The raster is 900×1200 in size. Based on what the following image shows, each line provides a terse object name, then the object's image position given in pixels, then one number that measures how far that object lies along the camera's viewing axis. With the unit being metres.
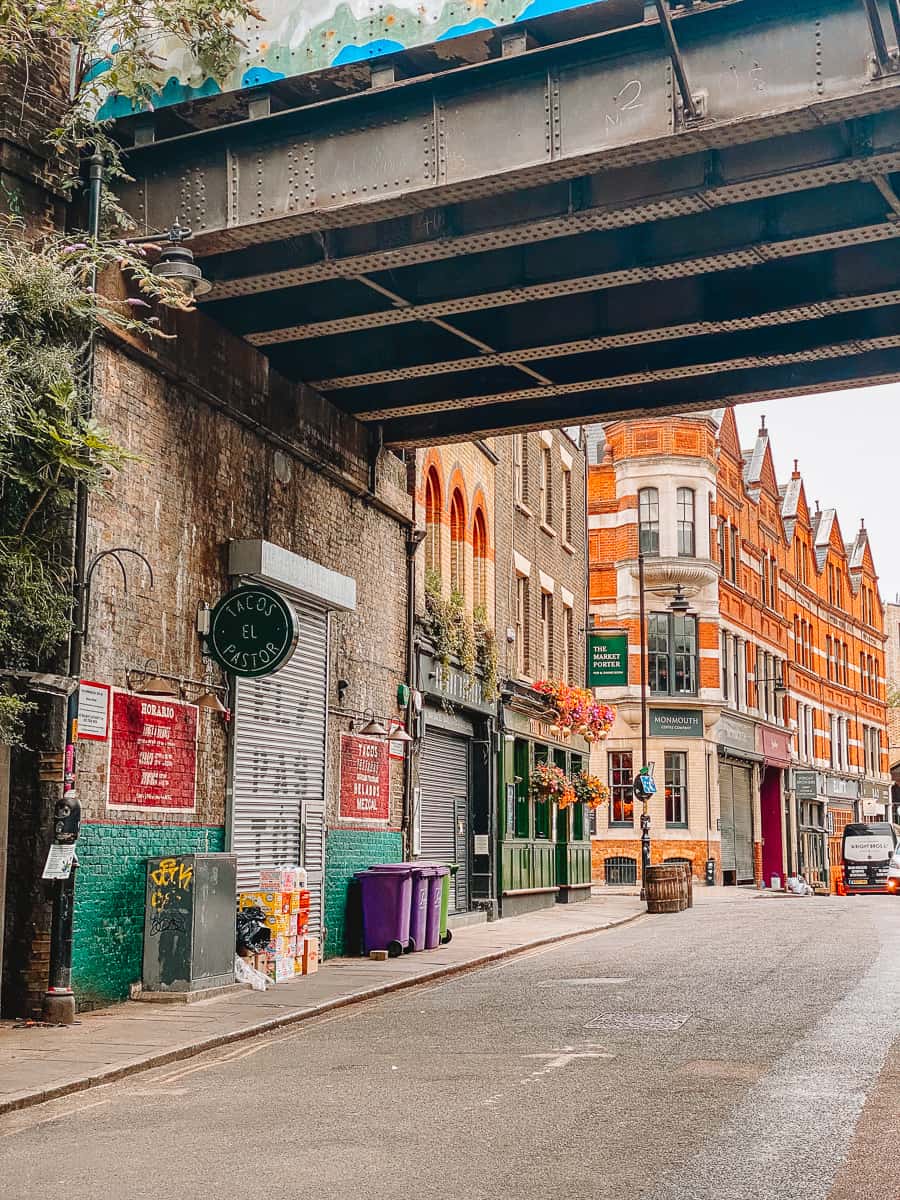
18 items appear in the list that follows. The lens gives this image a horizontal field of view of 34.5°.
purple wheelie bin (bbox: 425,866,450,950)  20.08
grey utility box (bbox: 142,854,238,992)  13.90
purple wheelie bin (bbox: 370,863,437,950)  19.53
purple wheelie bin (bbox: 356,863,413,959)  18.98
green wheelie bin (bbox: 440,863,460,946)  20.59
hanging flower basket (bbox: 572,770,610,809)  30.98
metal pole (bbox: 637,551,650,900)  37.19
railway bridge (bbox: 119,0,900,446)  12.20
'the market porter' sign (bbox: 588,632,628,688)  31.86
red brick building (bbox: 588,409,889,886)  47.00
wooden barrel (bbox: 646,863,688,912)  31.77
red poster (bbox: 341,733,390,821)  19.78
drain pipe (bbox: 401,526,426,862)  21.86
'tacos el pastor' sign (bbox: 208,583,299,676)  15.60
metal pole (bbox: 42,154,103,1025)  12.36
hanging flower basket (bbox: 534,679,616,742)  30.55
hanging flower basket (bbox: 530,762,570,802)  29.05
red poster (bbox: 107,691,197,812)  14.02
